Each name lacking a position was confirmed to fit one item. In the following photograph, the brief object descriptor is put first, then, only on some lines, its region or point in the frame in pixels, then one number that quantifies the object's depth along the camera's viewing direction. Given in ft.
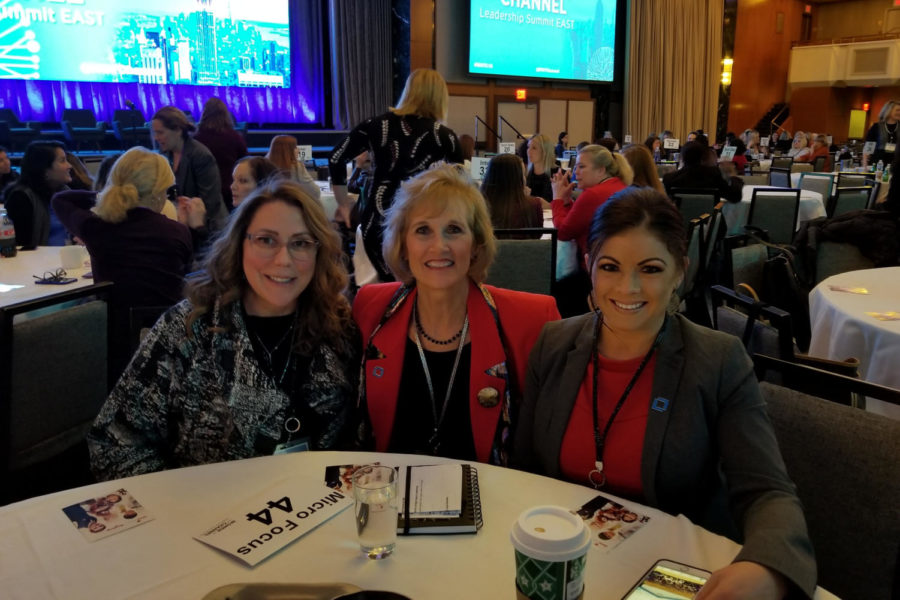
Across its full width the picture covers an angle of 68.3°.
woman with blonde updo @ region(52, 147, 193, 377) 8.84
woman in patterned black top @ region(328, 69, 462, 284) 11.62
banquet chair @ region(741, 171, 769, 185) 25.98
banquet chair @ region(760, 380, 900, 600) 3.78
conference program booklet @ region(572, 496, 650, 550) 3.59
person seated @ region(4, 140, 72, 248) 13.43
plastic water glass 3.45
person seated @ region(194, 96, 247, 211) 17.01
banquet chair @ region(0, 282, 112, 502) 5.47
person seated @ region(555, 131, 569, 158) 34.66
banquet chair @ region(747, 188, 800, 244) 18.84
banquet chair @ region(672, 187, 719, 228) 18.08
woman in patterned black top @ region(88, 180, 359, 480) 5.12
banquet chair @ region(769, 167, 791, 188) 25.07
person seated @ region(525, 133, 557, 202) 19.15
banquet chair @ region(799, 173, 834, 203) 25.14
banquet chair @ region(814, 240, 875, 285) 11.78
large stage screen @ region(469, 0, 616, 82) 36.91
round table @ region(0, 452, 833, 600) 3.24
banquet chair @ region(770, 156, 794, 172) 30.99
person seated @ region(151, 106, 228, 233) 14.57
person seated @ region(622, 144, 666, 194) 15.48
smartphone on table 3.10
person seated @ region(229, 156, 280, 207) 13.15
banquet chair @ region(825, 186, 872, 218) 20.13
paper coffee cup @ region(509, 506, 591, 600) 2.56
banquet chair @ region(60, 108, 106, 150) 28.71
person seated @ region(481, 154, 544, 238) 12.59
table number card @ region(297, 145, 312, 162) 19.98
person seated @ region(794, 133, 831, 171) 35.17
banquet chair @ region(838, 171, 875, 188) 25.28
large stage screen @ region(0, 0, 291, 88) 29.30
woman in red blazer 5.47
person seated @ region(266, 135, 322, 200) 16.48
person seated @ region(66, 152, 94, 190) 16.24
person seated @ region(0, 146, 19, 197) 18.16
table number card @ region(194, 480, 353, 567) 3.53
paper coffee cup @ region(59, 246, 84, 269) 10.49
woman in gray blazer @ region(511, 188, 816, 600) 4.17
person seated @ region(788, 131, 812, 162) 36.52
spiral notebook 3.64
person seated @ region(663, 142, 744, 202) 19.39
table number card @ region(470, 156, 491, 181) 18.07
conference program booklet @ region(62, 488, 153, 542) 3.69
